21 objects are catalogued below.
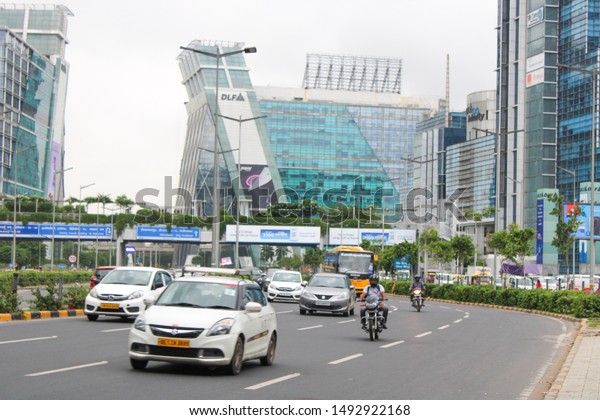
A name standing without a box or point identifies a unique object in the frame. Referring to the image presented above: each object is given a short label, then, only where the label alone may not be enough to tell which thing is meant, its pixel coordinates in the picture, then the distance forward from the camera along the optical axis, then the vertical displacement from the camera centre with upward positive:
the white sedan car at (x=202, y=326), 12.38 -1.07
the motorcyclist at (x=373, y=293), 21.77 -0.94
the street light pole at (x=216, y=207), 43.31 +2.19
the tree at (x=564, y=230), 48.91 +1.64
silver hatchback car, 32.50 -1.49
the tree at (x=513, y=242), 62.66 +1.12
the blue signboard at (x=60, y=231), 88.38 +1.47
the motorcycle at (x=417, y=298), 39.72 -1.84
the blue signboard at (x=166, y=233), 89.81 +1.57
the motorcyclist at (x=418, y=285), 40.03 -1.29
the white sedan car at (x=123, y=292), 24.55 -1.19
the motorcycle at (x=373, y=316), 21.52 -1.46
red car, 32.74 -1.01
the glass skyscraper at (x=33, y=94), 153.62 +27.59
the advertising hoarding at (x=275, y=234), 94.25 +1.83
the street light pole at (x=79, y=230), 86.93 +1.54
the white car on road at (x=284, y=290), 44.25 -1.83
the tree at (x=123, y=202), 104.75 +5.28
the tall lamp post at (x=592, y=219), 38.72 +1.85
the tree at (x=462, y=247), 74.62 +0.85
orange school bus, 59.27 -0.60
